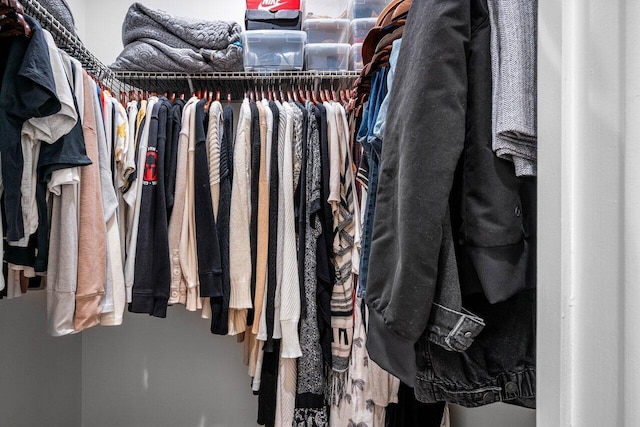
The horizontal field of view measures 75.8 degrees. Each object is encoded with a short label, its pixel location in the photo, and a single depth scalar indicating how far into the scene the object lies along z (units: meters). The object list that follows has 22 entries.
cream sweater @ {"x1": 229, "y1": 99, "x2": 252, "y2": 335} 1.42
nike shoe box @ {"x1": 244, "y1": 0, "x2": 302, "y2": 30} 1.68
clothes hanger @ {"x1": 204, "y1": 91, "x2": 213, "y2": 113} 1.57
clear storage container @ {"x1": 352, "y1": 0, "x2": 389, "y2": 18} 1.67
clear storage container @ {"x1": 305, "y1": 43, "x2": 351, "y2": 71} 1.67
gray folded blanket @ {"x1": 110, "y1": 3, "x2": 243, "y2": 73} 1.61
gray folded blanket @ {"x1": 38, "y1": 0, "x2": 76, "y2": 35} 1.21
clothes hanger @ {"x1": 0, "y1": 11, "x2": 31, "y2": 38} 0.91
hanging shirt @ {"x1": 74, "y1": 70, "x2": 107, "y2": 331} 1.10
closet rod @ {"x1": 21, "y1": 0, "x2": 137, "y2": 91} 1.11
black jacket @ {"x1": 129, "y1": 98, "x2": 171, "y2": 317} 1.33
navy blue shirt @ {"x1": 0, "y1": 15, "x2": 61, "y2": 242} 0.91
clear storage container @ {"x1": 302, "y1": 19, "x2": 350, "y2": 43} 1.69
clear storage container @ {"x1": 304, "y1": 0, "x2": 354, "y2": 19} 1.72
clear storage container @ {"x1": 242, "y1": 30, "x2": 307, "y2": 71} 1.66
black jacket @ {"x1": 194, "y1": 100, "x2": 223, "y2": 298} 1.38
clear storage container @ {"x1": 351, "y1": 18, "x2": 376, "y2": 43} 1.64
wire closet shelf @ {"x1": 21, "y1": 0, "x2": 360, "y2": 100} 1.53
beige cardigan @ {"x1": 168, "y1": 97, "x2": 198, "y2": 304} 1.40
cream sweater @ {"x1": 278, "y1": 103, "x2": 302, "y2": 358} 1.40
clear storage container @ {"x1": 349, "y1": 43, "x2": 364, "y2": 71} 1.62
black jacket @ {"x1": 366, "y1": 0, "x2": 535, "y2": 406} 0.57
